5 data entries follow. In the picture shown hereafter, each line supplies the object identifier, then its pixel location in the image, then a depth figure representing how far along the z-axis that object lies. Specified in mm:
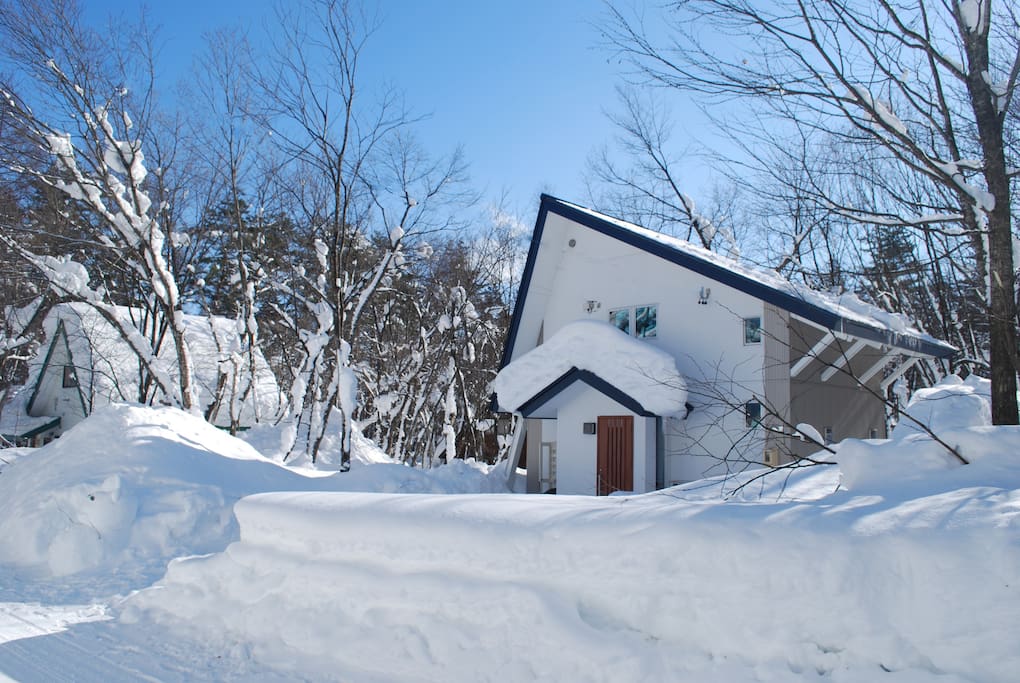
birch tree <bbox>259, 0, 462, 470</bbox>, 17609
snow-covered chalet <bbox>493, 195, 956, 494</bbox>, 13266
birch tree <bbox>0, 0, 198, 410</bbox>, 14914
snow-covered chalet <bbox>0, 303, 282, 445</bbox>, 24703
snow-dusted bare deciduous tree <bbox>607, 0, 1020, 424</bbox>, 6801
